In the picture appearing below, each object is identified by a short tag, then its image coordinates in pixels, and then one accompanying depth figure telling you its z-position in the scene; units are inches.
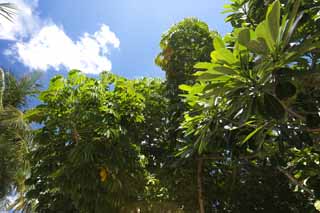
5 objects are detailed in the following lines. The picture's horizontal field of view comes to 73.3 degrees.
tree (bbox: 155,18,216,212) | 106.8
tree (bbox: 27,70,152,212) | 100.9
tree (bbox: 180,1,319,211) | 40.7
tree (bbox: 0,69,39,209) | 146.1
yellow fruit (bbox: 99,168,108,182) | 100.5
